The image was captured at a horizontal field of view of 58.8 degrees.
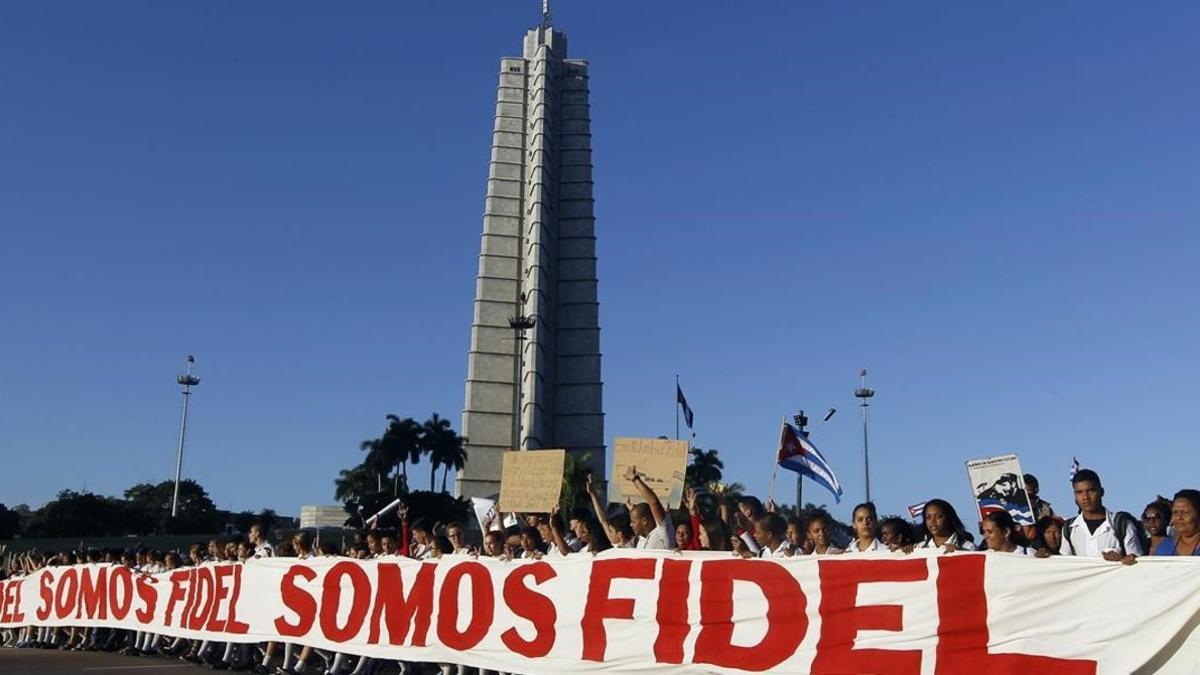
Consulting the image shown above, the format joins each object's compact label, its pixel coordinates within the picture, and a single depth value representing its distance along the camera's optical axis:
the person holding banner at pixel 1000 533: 7.55
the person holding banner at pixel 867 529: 8.47
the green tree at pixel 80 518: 79.50
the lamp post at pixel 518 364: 85.38
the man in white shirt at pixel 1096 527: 7.44
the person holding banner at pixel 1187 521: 6.75
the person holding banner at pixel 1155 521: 7.60
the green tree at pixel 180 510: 87.81
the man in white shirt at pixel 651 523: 9.64
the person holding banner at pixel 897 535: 8.00
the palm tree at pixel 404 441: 92.94
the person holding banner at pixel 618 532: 9.87
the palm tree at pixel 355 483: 95.25
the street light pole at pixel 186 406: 94.25
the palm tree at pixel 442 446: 91.75
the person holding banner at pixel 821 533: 8.59
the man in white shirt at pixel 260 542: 13.89
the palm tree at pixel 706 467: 90.31
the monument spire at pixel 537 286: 93.12
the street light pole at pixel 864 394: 66.69
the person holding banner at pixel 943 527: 7.79
